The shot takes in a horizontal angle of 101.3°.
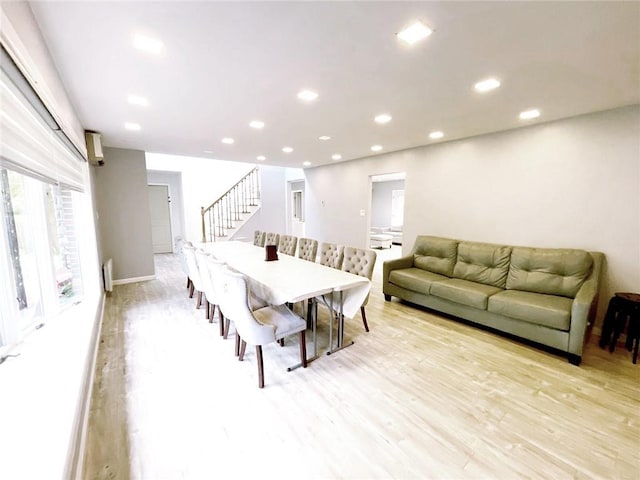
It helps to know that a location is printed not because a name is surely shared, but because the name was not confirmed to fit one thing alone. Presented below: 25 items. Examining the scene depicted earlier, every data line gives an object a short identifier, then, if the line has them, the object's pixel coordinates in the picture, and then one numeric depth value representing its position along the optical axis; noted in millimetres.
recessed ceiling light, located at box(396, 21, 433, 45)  1503
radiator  4157
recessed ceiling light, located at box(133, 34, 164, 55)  1611
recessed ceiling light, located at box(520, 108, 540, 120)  2850
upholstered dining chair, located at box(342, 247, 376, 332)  3084
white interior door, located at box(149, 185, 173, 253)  7792
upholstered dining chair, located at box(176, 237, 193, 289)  3974
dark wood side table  2477
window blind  1153
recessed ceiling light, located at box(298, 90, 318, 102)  2387
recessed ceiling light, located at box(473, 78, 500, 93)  2162
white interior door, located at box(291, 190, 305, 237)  8609
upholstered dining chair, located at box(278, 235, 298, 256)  4449
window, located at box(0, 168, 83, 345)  1389
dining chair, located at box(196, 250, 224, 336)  2631
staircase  7262
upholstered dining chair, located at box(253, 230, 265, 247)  5402
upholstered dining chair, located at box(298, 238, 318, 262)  4031
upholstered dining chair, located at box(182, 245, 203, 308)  3257
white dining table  2340
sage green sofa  2514
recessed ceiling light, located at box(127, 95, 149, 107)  2477
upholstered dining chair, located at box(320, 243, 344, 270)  3475
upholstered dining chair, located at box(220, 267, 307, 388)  2053
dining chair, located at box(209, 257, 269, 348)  2354
